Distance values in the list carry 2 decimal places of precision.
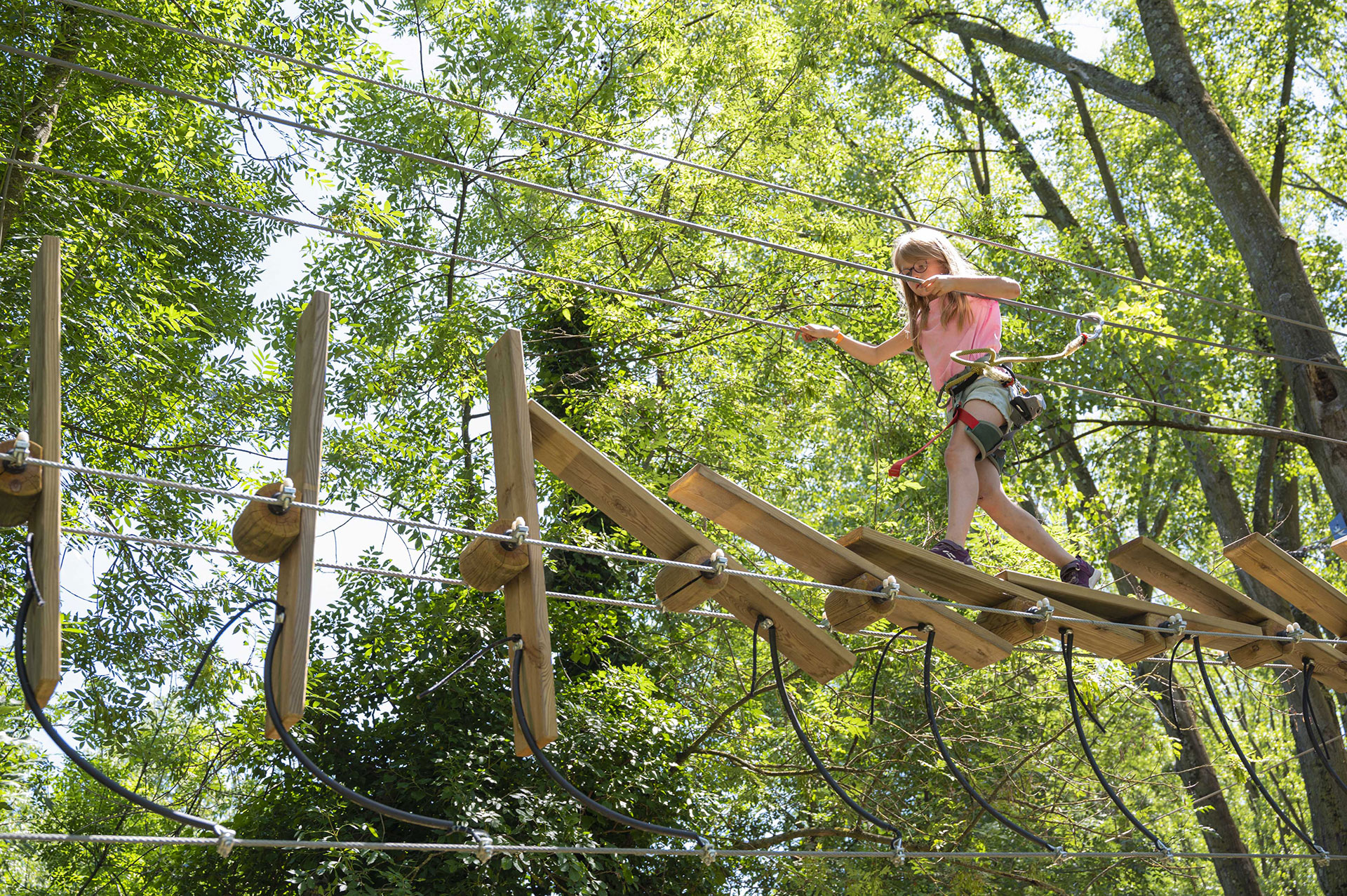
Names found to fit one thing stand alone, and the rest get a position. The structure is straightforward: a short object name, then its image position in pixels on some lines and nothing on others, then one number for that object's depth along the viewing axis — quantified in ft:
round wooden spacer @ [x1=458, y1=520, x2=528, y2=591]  8.68
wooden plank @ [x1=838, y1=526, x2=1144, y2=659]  10.55
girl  11.68
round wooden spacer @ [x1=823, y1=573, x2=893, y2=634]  10.25
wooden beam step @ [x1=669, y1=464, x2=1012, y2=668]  9.75
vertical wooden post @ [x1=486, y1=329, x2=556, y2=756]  8.71
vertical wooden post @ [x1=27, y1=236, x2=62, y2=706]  7.23
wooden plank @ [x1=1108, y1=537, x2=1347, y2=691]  12.99
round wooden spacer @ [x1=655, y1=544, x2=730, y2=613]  9.58
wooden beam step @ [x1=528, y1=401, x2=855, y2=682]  9.54
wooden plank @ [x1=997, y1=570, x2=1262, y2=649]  11.48
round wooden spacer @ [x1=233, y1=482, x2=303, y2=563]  7.93
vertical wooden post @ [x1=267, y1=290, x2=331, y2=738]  7.92
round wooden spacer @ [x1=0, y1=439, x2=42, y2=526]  7.43
